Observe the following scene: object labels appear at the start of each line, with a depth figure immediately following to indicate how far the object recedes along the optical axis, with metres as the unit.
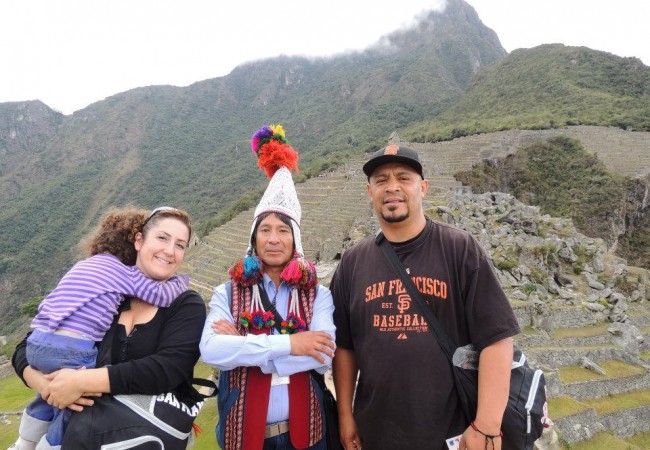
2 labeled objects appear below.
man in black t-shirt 1.57
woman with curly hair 1.44
